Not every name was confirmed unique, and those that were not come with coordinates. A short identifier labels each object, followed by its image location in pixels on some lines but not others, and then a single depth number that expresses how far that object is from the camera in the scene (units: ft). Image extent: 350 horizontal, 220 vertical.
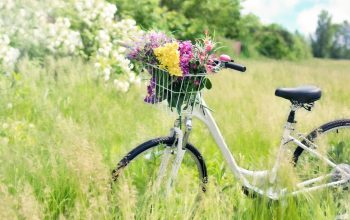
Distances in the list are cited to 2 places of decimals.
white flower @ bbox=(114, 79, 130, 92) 23.67
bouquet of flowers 10.49
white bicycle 11.32
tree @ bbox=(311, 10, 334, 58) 159.02
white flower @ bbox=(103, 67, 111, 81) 23.95
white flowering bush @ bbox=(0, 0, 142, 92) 24.62
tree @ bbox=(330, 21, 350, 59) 135.38
